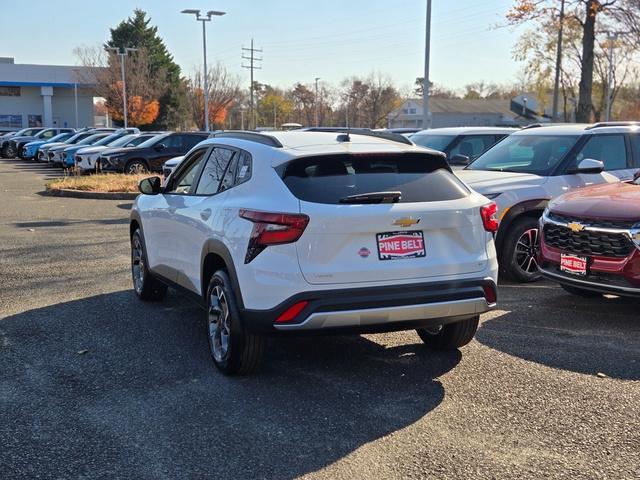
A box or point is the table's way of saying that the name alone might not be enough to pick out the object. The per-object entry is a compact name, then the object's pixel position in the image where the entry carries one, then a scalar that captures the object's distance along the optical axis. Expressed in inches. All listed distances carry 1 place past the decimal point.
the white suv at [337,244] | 176.1
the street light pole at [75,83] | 2447.1
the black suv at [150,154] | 852.6
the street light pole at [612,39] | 1123.5
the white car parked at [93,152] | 918.0
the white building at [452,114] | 3371.1
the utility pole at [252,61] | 2974.9
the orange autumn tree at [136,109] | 2340.1
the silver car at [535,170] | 316.5
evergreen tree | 2581.2
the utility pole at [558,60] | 1022.8
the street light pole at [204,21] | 1515.7
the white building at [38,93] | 2443.4
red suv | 242.4
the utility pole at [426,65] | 955.0
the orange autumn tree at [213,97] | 2701.8
